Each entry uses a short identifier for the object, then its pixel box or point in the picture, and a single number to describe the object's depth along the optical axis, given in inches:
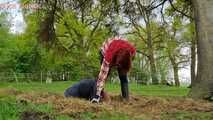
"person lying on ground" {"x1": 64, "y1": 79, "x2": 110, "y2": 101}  350.9
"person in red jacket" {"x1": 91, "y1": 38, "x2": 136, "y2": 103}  340.5
